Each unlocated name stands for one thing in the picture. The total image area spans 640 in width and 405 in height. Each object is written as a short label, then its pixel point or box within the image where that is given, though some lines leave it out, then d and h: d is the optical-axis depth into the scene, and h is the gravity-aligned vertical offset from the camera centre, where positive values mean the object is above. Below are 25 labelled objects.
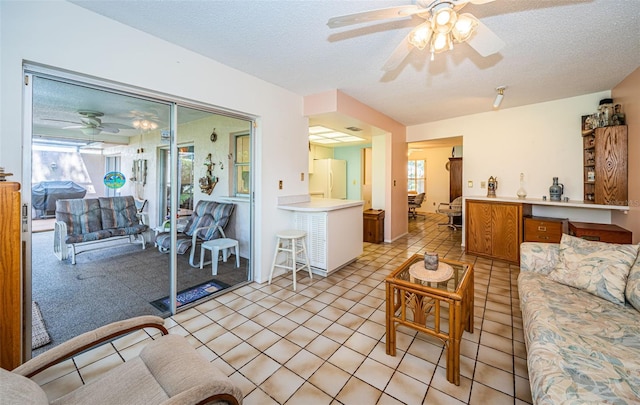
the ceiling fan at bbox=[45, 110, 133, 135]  2.22 +0.72
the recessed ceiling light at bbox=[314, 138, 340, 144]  6.82 +1.70
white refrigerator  7.32 +0.70
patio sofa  2.30 -0.22
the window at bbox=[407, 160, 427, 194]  9.34 +0.97
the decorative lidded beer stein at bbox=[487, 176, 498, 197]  4.45 +0.29
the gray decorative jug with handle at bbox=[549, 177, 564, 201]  3.82 +0.19
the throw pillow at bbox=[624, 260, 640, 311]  1.62 -0.56
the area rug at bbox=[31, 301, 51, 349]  1.96 -1.07
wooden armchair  0.88 -0.75
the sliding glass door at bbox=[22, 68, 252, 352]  1.92 +0.05
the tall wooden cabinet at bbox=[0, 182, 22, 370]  1.17 -0.36
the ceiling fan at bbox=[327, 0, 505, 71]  1.45 +1.11
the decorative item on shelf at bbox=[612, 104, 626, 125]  3.07 +1.05
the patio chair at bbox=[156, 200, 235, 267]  2.86 -0.32
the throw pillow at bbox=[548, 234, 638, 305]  1.75 -0.49
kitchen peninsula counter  3.31 -0.39
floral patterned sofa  1.07 -0.71
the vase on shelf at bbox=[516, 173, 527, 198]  4.15 +0.19
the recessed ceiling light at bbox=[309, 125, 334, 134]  5.30 +1.58
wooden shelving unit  3.04 +0.47
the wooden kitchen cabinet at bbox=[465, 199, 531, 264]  3.82 -0.42
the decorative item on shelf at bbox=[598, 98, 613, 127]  3.16 +1.13
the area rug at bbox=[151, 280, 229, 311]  2.62 -1.04
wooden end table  1.60 -0.76
